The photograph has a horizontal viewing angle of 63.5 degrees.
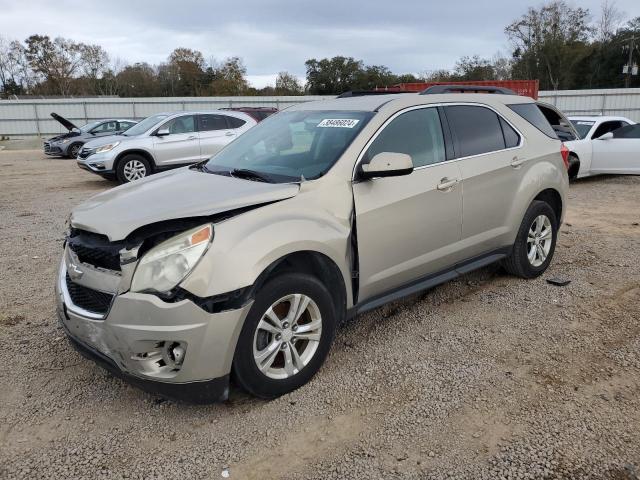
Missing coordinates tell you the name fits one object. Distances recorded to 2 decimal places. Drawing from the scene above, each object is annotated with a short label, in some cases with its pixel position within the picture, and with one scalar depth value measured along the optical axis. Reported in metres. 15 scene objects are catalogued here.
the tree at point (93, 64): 74.06
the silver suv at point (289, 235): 2.66
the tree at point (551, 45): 57.66
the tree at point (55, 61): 72.62
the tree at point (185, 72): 72.88
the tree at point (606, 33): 56.75
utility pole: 49.19
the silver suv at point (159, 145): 11.24
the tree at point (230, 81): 61.70
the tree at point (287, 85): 65.00
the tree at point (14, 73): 74.31
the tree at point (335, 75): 63.56
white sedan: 10.45
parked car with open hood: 19.61
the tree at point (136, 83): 73.31
